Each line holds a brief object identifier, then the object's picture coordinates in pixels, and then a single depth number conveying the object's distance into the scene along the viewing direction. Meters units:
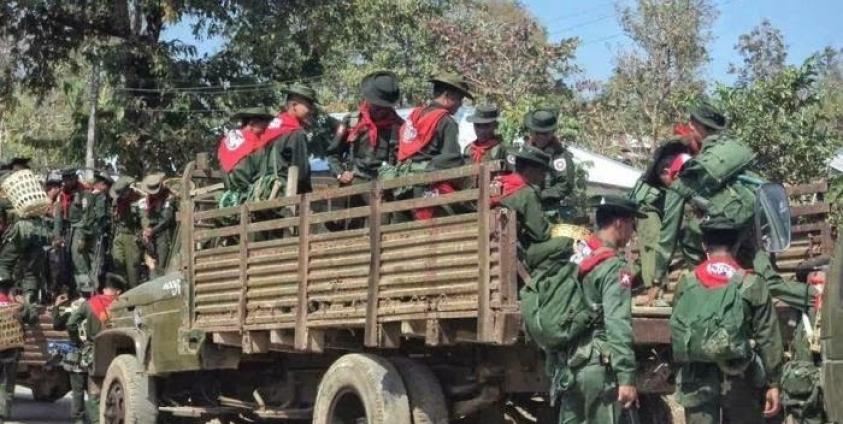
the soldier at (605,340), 7.08
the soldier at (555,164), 9.00
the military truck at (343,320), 8.05
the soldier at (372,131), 10.12
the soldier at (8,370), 14.19
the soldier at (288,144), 10.66
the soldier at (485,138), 9.78
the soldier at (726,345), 7.07
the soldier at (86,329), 13.91
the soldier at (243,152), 10.95
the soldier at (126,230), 15.66
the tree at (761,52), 26.81
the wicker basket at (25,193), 16.11
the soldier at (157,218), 14.72
